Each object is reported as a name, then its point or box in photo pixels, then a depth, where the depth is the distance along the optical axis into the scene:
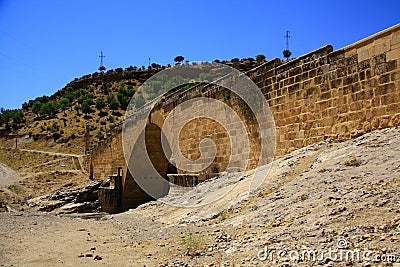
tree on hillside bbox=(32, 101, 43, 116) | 56.78
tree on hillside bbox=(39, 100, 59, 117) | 54.32
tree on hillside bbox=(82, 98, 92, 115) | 53.22
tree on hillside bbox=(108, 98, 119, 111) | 54.06
